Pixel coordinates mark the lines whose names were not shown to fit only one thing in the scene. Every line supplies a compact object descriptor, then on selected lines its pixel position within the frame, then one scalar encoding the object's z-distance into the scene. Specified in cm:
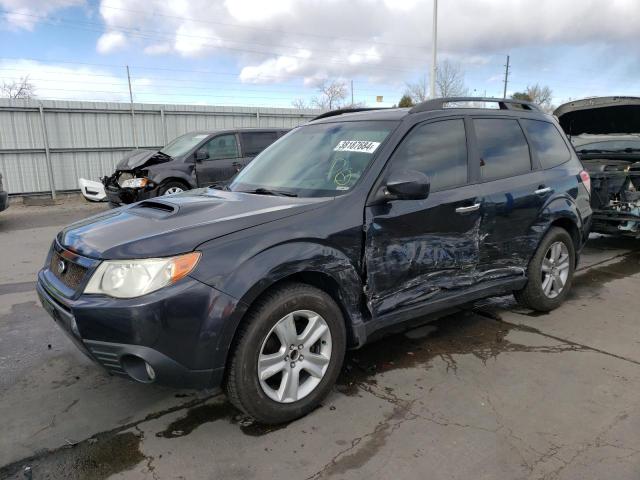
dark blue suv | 254
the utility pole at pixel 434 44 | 1995
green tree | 3692
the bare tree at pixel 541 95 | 6311
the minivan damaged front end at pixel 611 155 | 669
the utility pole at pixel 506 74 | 6797
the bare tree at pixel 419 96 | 4271
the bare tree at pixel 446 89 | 4078
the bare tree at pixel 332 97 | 4819
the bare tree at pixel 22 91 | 4066
